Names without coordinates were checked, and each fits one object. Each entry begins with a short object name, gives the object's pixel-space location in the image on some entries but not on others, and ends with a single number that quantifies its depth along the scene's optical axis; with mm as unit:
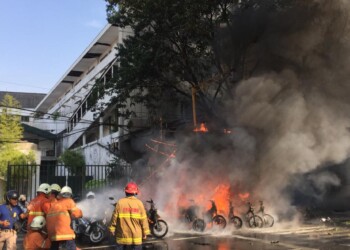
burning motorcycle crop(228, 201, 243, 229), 12734
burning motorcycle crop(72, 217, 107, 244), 10578
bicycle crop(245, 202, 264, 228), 12891
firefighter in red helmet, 5371
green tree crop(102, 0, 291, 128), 14953
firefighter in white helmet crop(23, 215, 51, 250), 5719
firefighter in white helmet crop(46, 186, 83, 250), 5762
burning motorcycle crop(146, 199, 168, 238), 11094
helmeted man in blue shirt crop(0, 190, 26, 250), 6359
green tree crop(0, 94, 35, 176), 21125
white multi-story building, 27594
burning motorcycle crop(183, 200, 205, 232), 12328
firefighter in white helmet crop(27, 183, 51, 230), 6188
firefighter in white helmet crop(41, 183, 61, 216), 6207
